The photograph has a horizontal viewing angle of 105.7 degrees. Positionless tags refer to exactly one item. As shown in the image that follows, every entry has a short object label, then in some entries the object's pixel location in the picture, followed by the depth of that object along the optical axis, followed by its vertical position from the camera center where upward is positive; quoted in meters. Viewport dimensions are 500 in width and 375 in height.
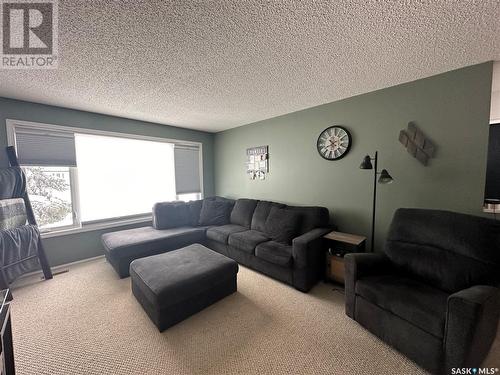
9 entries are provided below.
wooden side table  2.29 -0.95
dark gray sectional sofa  2.31 -0.91
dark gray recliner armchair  1.16 -0.87
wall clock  2.68 +0.50
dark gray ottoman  1.69 -1.02
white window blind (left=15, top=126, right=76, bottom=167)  2.56 +0.43
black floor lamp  2.03 -0.01
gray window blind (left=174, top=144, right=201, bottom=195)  4.19 +0.19
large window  2.70 +0.09
